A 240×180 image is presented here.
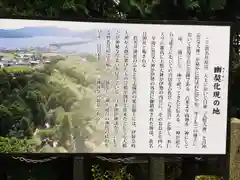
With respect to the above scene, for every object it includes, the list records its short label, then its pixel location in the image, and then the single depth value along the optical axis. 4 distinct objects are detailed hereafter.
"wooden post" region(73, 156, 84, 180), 2.88
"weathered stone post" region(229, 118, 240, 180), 3.05
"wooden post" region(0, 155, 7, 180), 3.16
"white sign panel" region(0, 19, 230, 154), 2.69
